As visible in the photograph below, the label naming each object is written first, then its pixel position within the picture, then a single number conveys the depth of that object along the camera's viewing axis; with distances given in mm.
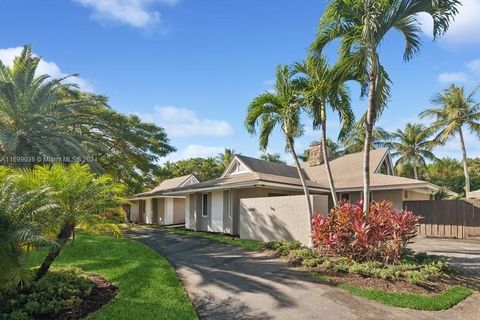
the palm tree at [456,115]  28188
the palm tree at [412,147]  35125
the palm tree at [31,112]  14297
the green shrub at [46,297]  5897
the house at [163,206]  29141
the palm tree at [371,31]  9531
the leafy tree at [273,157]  46156
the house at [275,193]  13984
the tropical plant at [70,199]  7098
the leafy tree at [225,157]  45781
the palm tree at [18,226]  5598
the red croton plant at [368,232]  9180
